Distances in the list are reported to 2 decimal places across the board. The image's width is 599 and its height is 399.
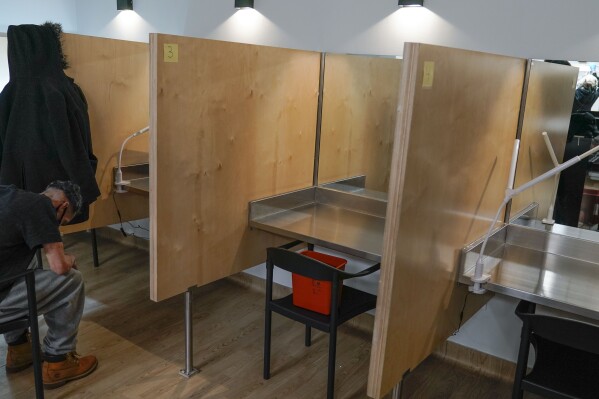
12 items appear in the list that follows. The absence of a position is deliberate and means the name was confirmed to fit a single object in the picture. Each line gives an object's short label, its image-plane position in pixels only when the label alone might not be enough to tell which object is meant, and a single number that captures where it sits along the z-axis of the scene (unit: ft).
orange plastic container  7.16
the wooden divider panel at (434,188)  5.29
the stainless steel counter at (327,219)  7.60
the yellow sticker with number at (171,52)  6.34
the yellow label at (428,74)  5.13
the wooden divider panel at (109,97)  9.31
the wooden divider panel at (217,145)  6.63
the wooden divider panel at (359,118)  9.04
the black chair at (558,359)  5.22
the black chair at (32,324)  6.24
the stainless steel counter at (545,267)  6.04
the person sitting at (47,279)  6.59
